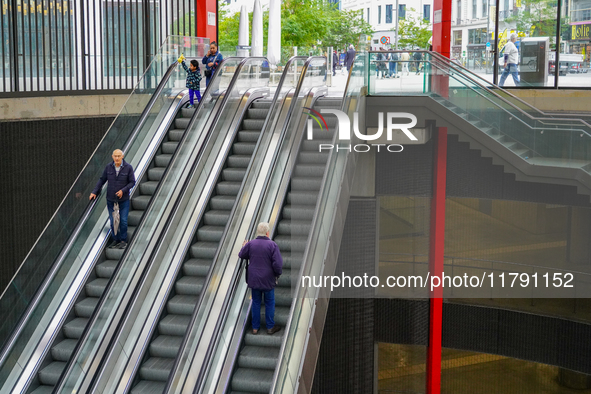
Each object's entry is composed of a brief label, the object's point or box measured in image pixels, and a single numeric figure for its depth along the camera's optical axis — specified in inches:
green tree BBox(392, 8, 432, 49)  1747.0
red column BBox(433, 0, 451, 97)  538.3
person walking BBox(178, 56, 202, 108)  433.3
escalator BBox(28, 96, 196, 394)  311.9
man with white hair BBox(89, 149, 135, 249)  346.3
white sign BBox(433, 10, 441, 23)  545.0
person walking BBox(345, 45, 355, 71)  690.2
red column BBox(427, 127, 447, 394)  491.8
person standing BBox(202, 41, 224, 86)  462.6
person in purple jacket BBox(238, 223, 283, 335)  295.6
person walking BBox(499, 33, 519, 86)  553.3
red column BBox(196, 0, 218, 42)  554.3
